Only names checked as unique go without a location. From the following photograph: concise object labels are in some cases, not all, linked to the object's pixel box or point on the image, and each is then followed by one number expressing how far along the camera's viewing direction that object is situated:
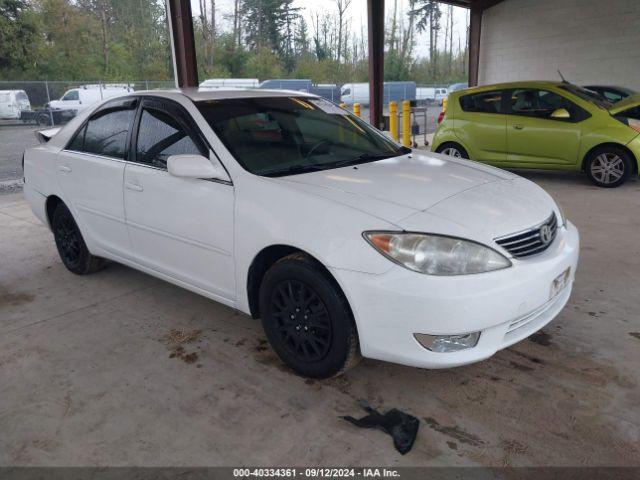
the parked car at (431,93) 29.03
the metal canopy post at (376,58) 11.07
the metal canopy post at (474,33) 16.58
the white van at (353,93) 24.38
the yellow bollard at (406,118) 11.58
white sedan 2.26
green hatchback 7.03
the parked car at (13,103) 11.52
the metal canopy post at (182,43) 7.96
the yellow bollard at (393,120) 11.92
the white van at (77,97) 12.41
